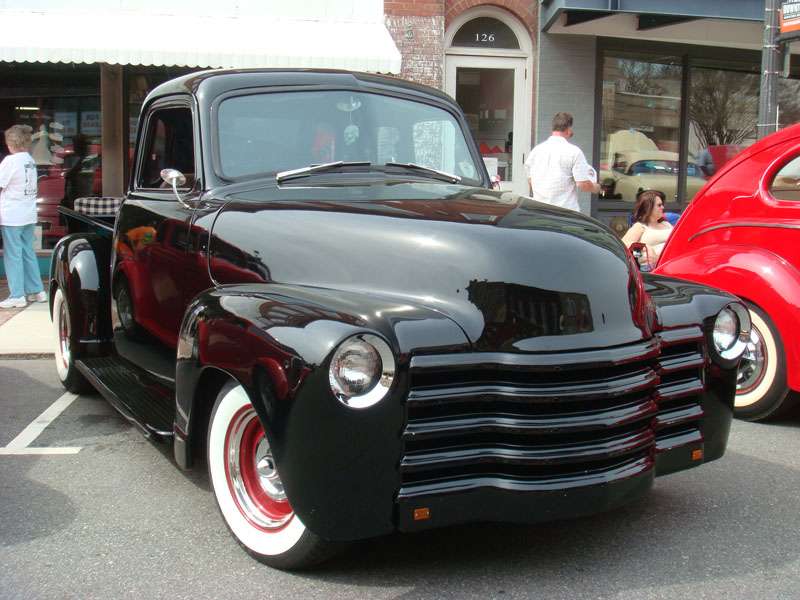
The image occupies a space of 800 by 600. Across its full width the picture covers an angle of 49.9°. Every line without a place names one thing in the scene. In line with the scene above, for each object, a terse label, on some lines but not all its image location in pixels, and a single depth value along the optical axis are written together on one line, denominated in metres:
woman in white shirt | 8.81
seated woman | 7.59
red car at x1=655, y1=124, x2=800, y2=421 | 4.75
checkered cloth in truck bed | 5.99
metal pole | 7.33
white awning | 9.42
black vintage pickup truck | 2.58
